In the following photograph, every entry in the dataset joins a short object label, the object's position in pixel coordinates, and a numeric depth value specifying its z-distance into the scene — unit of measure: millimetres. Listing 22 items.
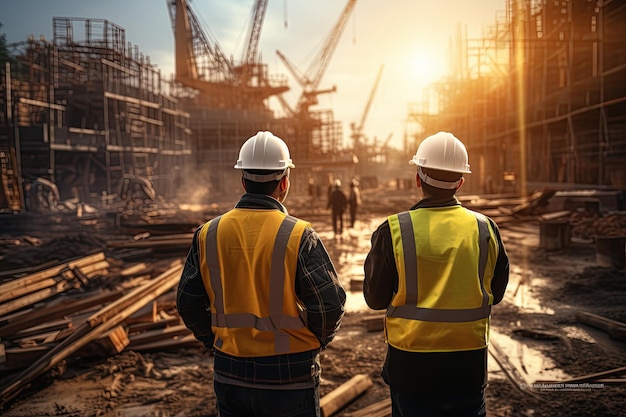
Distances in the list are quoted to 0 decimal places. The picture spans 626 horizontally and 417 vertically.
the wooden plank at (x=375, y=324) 6672
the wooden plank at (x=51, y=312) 5977
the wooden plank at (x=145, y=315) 6457
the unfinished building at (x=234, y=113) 51844
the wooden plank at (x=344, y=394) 4164
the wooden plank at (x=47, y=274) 7280
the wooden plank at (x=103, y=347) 5500
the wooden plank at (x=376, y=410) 4016
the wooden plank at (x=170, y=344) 5871
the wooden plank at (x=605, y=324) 5816
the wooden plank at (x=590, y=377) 4629
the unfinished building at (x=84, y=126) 25766
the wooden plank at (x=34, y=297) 6847
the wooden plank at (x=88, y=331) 4625
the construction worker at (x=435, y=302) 2371
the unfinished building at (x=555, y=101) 22016
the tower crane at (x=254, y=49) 63156
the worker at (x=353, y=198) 16984
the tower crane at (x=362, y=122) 91938
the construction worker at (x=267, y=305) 2264
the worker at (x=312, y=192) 25859
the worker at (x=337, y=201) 15375
